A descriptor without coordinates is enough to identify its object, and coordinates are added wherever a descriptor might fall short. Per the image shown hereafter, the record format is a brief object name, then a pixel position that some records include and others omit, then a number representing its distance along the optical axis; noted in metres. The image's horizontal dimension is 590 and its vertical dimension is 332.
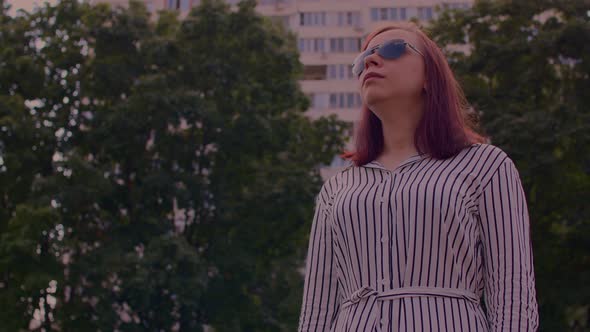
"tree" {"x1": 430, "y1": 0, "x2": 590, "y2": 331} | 22.98
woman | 2.97
